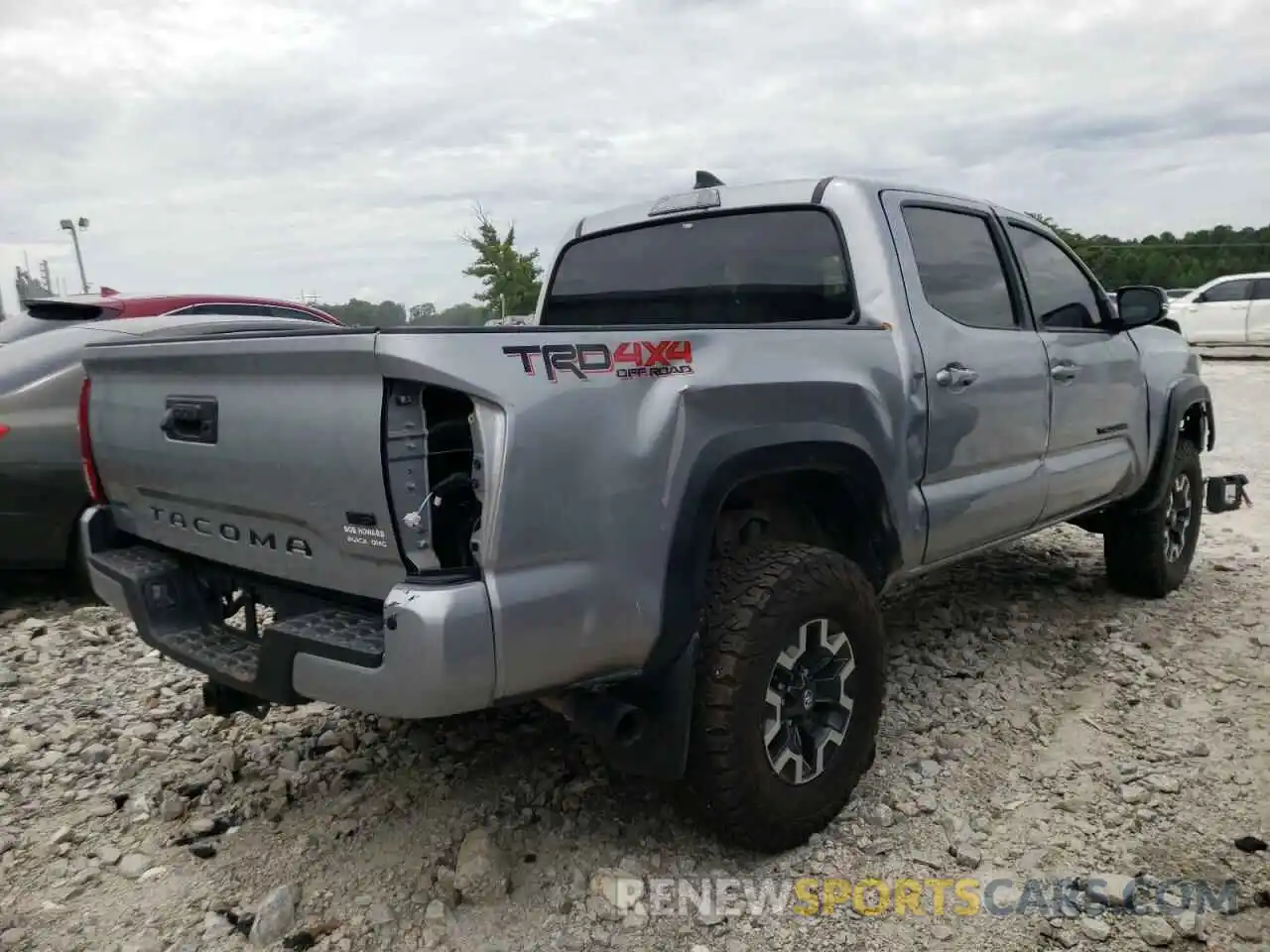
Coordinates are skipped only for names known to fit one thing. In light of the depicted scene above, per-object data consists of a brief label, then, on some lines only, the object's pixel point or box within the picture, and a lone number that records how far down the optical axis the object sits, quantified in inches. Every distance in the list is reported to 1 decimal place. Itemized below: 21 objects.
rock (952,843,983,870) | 108.8
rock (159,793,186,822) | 120.0
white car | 711.7
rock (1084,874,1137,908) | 101.5
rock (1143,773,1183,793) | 123.6
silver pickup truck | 83.4
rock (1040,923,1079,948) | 95.7
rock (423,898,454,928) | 97.6
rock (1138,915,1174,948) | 95.2
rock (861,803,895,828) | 116.6
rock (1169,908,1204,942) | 96.0
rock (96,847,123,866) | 111.9
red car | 223.6
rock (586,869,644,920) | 100.0
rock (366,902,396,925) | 98.1
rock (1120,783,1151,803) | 121.3
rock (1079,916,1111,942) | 96.4
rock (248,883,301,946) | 96.7
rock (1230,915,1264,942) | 95.7
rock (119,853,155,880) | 109.0
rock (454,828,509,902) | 101.5
